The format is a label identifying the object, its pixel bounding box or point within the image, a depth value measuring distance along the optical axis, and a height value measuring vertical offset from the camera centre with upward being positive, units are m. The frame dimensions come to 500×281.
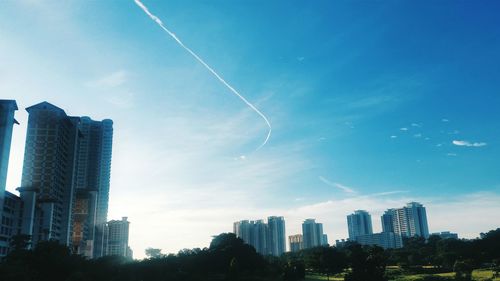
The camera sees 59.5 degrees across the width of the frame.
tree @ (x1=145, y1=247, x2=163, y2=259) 105.88 +2.61
